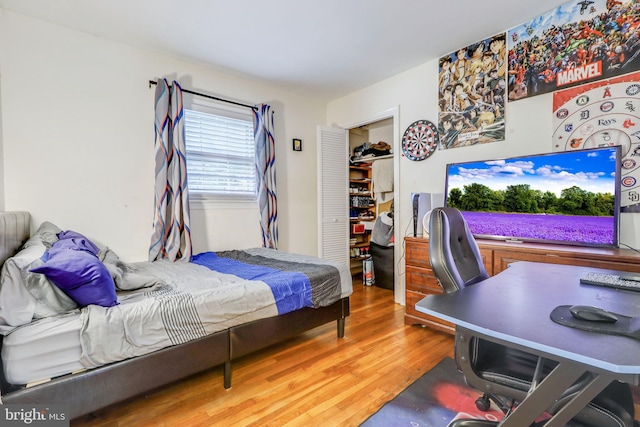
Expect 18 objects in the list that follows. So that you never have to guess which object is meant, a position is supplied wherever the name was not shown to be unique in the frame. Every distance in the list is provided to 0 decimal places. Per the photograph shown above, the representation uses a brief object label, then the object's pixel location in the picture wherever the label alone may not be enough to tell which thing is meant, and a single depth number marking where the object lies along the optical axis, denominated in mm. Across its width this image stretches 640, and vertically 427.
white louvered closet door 3986
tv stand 1815
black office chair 938
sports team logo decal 2023
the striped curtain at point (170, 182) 2848
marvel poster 2053
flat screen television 2021
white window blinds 3217
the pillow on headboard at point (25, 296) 1261
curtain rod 2910
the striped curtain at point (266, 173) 3490
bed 1296
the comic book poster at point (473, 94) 2668
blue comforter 2121
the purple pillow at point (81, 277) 1361
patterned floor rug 1560
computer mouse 829
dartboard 3137
